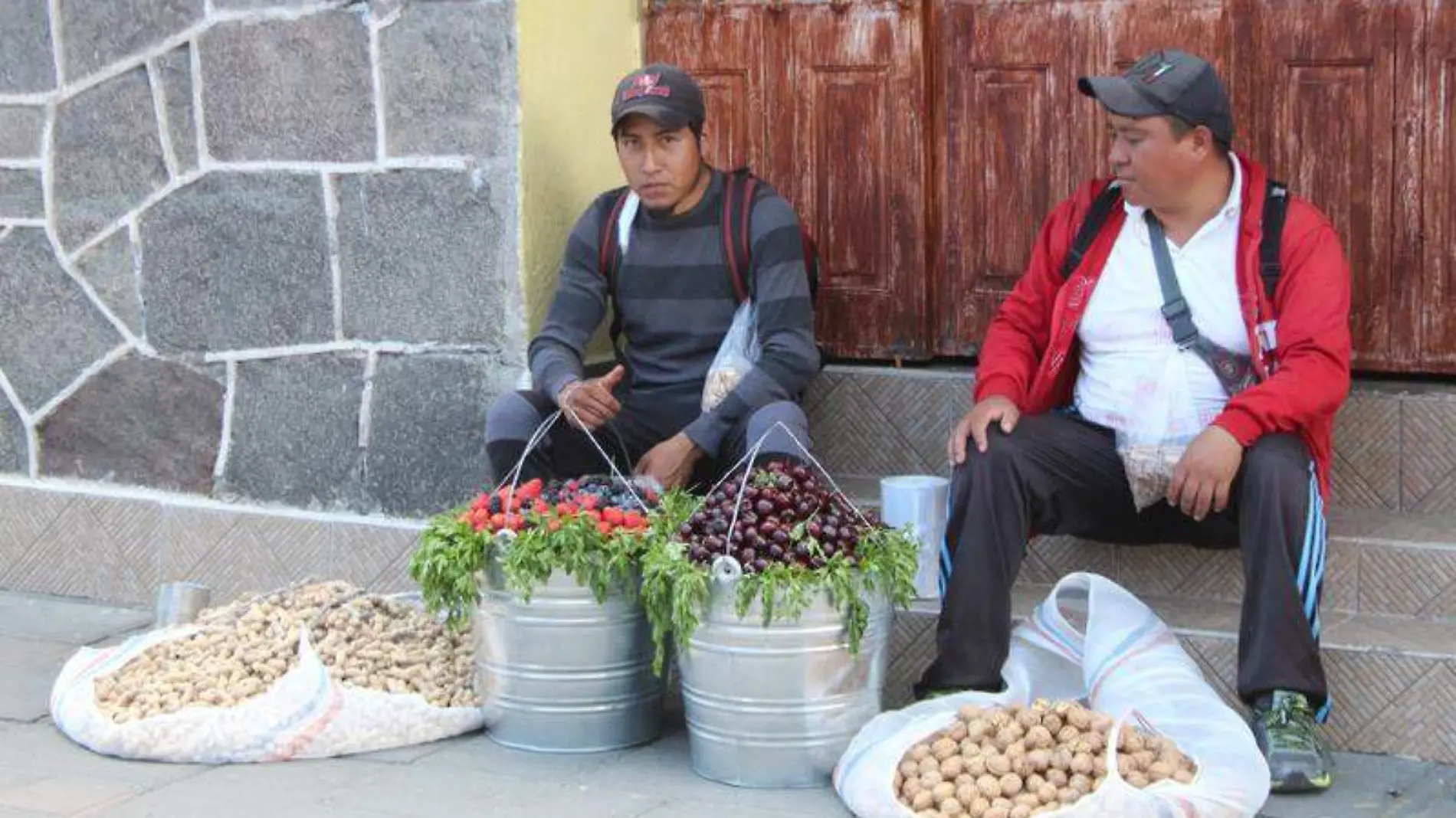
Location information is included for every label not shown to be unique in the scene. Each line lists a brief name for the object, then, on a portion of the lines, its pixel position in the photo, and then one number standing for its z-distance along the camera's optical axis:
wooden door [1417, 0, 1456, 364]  5.58
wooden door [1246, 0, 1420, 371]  5.66
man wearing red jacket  4.75
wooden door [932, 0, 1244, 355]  5.91
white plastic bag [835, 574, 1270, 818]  4.38
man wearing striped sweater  5.53
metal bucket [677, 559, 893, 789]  4.76
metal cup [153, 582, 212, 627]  5.74
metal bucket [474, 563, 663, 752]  5.04
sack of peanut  5.11
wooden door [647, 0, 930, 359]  6.16
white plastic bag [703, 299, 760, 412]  5.61
